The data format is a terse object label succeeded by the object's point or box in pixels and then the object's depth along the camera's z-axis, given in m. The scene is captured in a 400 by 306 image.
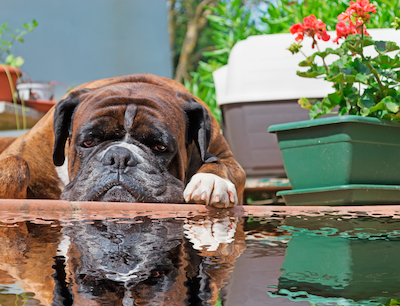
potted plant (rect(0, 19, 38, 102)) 4.21
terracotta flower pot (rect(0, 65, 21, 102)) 4.20
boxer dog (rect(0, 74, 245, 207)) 1.93
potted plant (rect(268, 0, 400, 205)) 2.19
